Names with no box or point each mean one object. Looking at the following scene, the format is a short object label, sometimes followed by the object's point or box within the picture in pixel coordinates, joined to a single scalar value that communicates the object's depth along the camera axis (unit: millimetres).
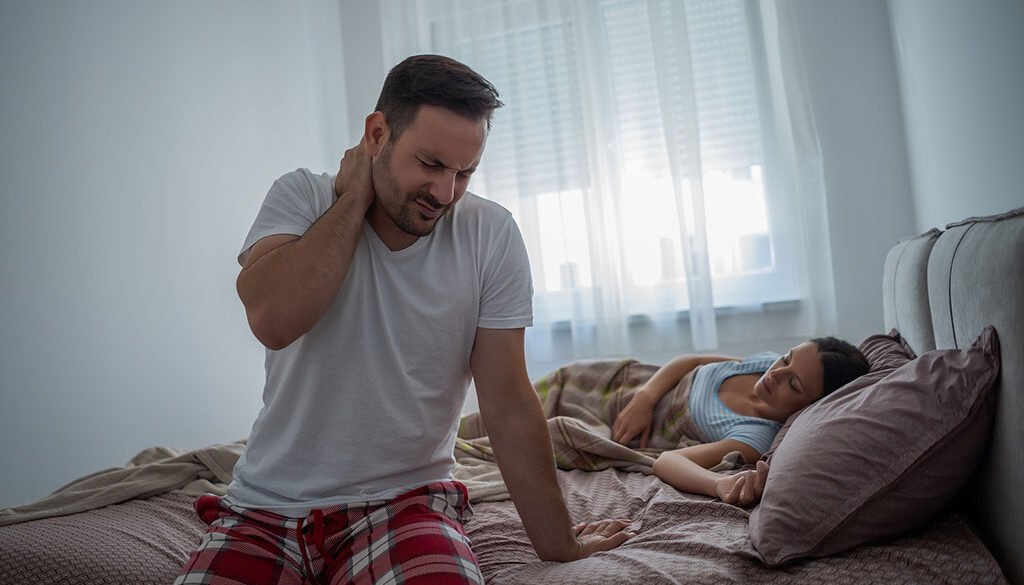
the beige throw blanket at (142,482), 1435
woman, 1584
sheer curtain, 2992
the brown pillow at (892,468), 1062
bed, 1016
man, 1078
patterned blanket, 1812
